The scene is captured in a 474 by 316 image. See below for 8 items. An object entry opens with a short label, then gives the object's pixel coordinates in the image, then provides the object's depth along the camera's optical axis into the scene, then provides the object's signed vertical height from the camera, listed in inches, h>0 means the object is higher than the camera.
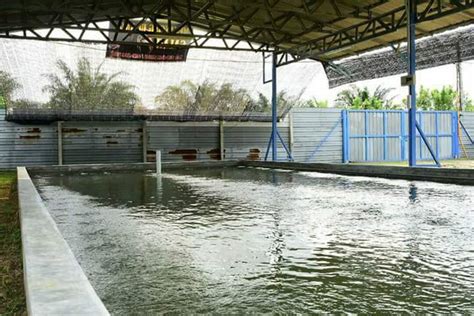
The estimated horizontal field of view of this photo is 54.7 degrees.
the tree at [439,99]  960.9 +118.8
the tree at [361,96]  1067.9 +144.4
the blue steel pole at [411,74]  361.1 +63.3
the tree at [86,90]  528.9 +80.6
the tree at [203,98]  586.5 +76.1
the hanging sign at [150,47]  493.4 +127.2
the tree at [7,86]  502.6 +79.9
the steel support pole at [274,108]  568.3 +59.7
